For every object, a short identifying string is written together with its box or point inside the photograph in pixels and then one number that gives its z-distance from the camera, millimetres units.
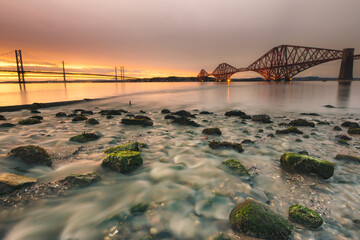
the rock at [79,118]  7961
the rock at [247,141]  5270
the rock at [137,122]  7183
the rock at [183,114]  9695
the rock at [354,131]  6252
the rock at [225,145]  4695
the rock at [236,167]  3392
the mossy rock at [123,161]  3381
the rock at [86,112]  10533
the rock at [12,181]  2447
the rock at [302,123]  7429
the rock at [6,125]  6582
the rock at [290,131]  6211
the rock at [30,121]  7175
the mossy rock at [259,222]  1993
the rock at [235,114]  10088
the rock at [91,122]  7428
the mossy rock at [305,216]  2172
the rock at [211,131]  6172
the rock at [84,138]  5035
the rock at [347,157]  3987
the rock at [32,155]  3416
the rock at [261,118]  8282
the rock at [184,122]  7376
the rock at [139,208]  2385
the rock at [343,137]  5551
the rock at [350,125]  6960
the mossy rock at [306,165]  3248
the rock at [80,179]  2855
